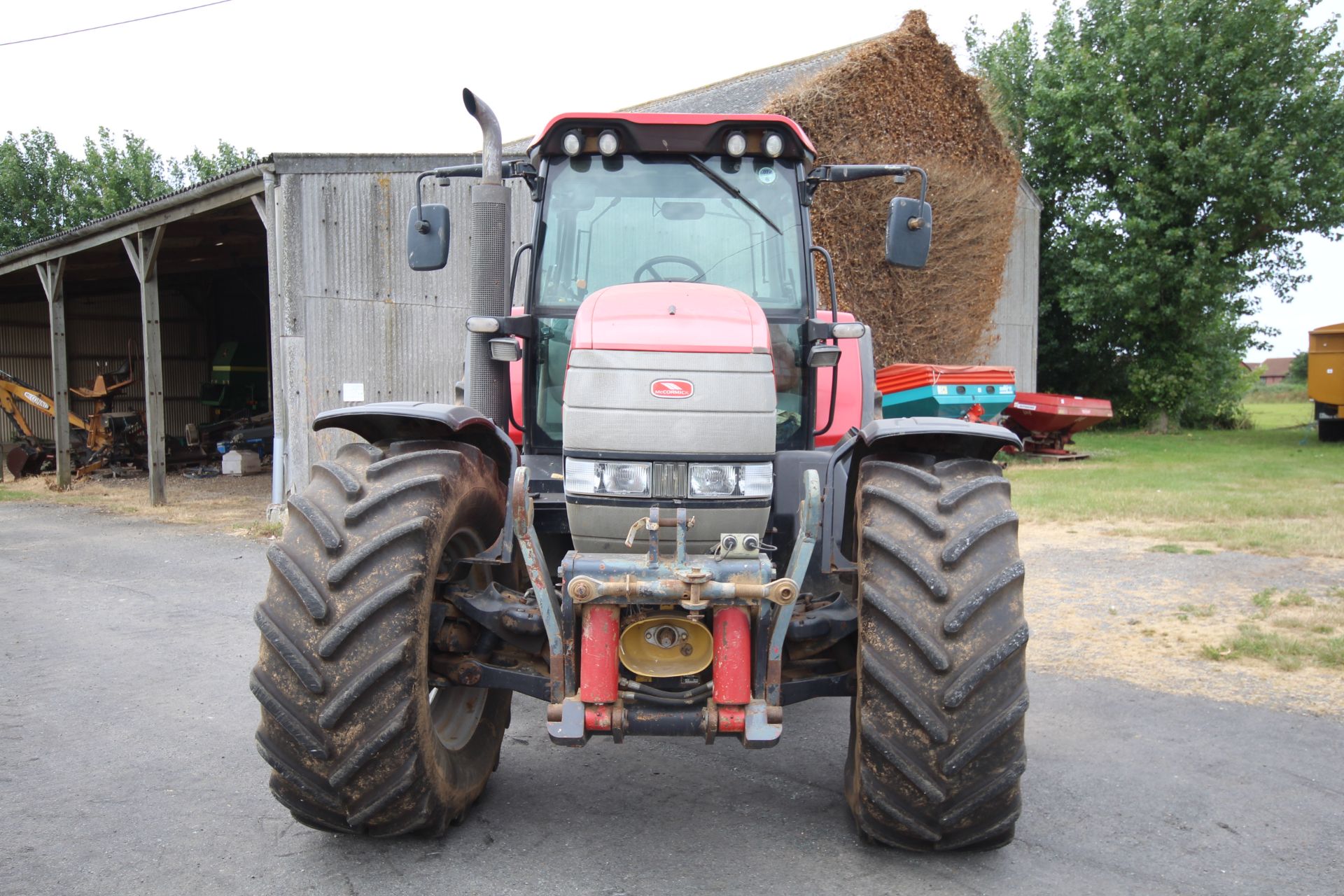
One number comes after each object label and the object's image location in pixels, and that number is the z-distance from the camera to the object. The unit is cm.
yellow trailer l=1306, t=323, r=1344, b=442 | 1895
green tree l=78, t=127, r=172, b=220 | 3409
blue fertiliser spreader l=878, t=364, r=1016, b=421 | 1295
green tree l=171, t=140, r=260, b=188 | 3775
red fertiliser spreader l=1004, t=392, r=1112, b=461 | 1627
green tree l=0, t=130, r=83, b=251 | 3275
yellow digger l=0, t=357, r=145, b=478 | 1838
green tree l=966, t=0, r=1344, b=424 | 1891
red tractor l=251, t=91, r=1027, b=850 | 301
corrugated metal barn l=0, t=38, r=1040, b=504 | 1102
